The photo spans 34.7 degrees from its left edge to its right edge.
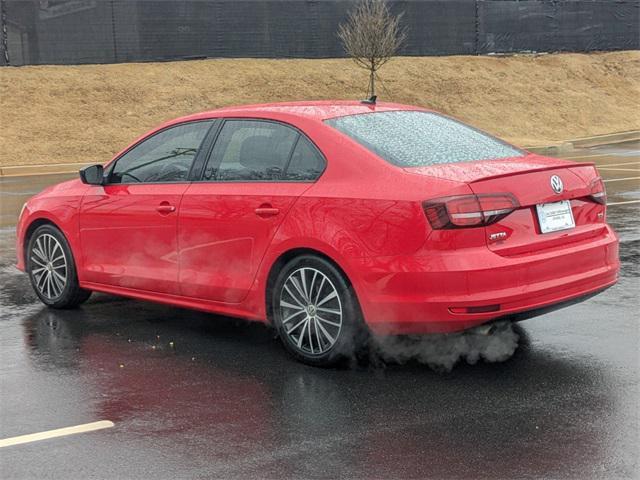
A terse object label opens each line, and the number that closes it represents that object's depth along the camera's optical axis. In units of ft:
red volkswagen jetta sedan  18.21
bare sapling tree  92.89
